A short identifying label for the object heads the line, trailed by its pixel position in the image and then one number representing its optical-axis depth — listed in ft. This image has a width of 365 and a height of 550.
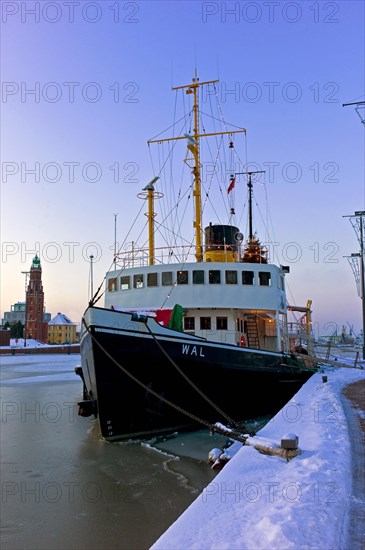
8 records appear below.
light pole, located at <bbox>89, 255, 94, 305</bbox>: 64.99
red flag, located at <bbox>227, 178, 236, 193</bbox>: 70.71
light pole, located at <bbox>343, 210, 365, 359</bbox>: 97.91
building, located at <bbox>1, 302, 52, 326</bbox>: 593.83
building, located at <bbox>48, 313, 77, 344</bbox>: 469.16
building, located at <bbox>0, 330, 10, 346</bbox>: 280.51
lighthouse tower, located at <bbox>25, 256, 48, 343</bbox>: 383.04
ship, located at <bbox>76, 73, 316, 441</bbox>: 36.55
